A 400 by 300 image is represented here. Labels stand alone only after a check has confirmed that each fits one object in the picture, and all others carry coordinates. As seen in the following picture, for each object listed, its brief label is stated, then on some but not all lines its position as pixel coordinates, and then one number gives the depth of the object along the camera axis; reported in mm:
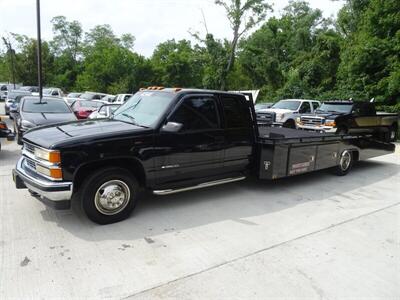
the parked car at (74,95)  29892
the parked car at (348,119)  12481
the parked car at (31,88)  37281
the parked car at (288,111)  13572
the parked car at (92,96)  26383
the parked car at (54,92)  27750
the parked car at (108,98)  23745
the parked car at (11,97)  18522
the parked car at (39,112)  9023
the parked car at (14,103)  16367
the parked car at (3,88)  34969
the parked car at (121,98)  21359
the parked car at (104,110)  12273
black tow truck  3990
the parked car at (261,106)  18719
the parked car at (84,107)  14812
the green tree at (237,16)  36719
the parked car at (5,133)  7965
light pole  15412
